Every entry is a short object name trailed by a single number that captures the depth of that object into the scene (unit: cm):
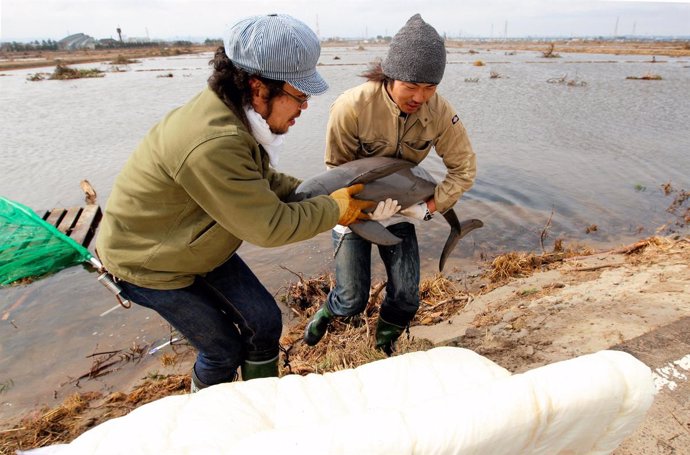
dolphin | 262
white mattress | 117
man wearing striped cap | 169
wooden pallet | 552
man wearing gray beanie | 258
